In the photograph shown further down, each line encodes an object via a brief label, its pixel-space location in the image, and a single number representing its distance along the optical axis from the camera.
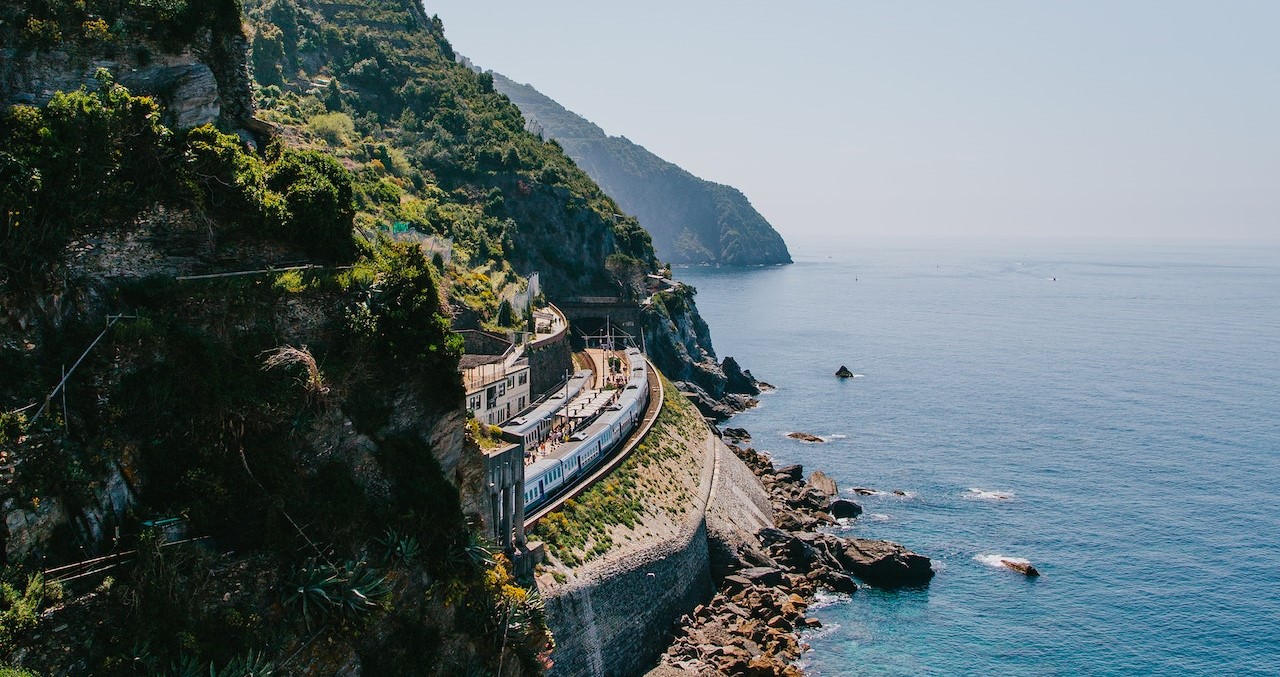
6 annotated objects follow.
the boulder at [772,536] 61.84
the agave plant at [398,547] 27.97
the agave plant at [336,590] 25.12
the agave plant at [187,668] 21.89
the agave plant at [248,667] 22.55
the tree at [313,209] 29.66
